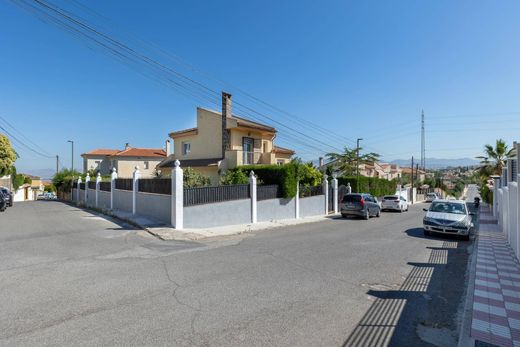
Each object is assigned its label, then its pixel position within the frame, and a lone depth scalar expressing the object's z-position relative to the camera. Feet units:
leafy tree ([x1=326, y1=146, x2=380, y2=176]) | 136.36
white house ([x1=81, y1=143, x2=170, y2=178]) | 161.07
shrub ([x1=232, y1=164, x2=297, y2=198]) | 58.90
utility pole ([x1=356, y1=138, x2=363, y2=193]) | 126.32
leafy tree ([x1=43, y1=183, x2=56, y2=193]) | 202.94
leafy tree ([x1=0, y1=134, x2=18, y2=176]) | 105.50
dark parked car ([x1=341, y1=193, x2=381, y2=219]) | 61.98
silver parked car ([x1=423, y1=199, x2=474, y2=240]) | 39.83
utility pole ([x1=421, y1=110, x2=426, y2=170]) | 191.72
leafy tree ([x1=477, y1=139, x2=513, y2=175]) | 111.24
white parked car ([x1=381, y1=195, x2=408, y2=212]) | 87.15
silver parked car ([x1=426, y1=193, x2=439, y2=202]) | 174.19
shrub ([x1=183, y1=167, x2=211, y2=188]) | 53.05
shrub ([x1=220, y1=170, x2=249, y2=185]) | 56.85
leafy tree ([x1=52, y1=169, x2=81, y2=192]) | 123.80
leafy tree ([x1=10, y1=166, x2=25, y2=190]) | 138.26
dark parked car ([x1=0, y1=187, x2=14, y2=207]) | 78.50
